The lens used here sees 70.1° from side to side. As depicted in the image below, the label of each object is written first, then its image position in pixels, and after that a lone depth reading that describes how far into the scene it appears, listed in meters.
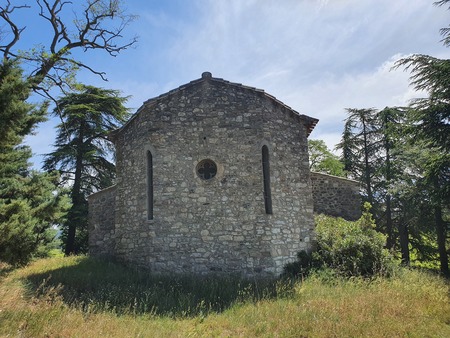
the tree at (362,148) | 20.17
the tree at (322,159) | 28.64
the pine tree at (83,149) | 17.89
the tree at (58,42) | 11.45
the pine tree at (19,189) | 7.07
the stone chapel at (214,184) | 9.84
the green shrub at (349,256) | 9.85
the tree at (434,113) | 10.41
